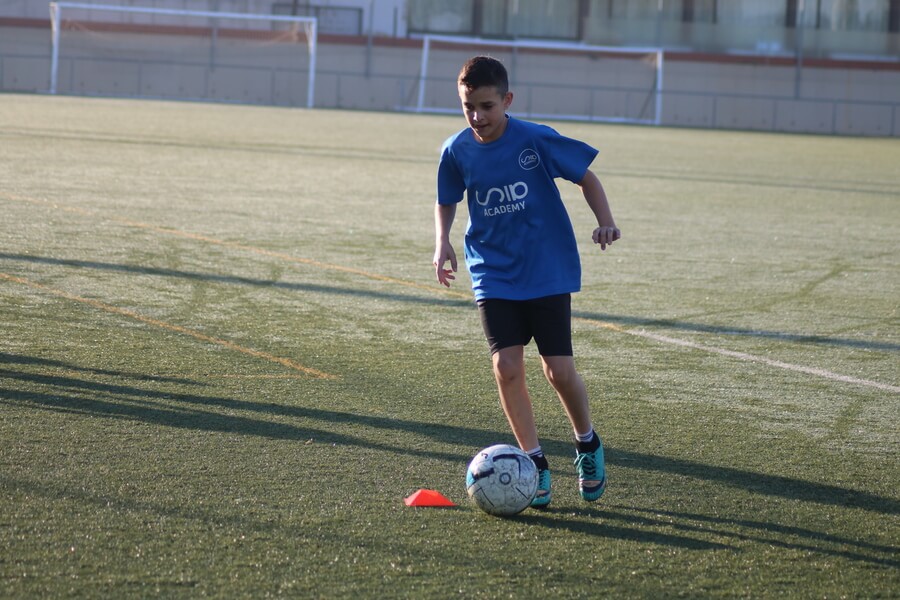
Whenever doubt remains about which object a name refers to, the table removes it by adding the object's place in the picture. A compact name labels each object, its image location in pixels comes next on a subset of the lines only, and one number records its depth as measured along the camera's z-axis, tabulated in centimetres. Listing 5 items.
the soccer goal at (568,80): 9587
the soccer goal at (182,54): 8344
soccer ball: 787
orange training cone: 809
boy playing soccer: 825
